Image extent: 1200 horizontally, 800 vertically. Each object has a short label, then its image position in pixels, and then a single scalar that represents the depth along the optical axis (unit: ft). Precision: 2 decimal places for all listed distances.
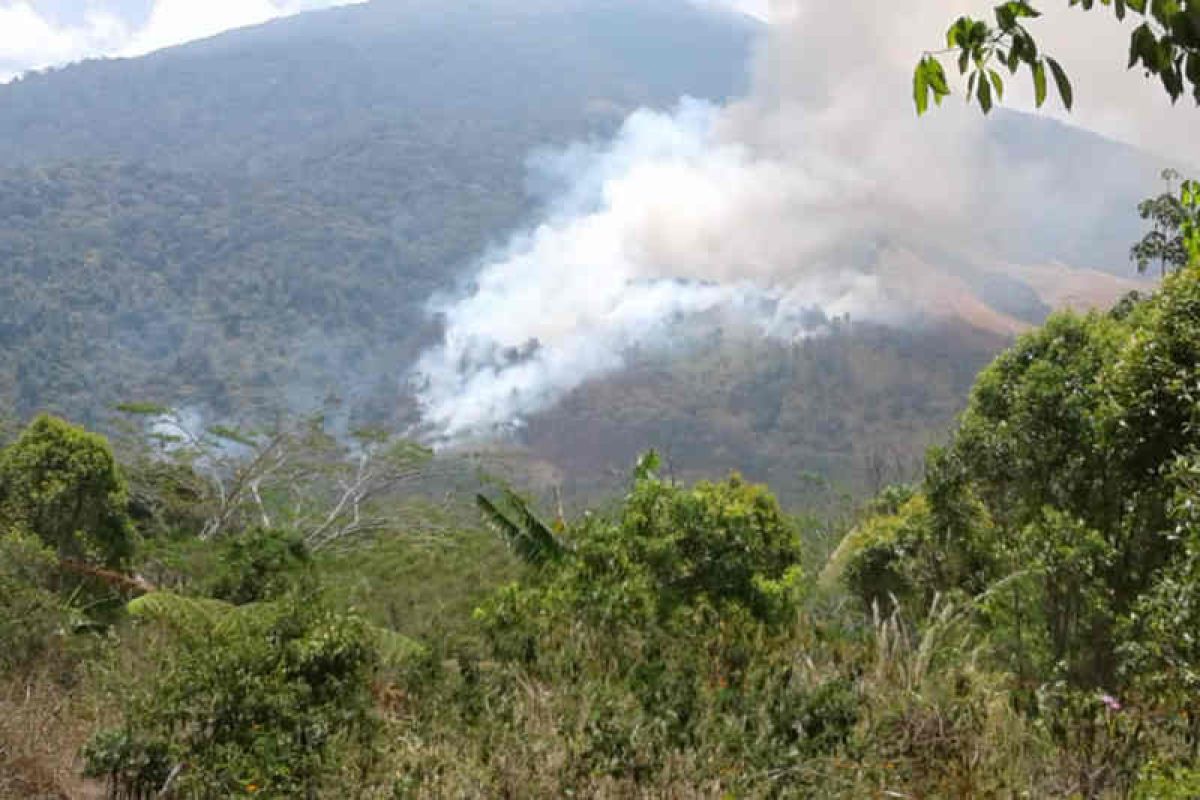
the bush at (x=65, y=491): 49.55
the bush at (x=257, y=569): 42.98
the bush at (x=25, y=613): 28.86
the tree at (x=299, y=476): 80.48
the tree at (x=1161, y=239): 50.83
